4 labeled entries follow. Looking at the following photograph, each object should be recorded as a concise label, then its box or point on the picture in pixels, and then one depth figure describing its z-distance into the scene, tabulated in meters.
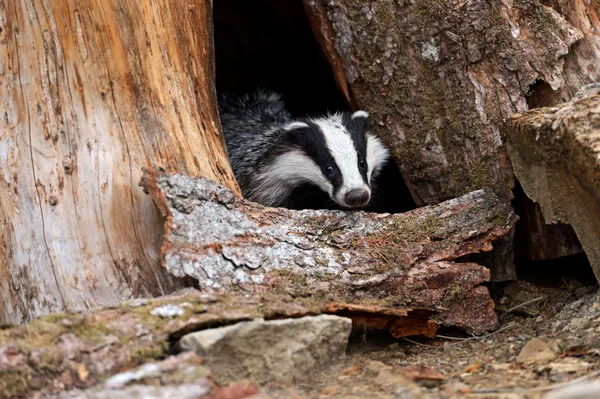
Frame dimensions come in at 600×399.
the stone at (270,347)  5.45
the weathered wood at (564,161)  6.45
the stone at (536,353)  6.19
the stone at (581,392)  4.64
